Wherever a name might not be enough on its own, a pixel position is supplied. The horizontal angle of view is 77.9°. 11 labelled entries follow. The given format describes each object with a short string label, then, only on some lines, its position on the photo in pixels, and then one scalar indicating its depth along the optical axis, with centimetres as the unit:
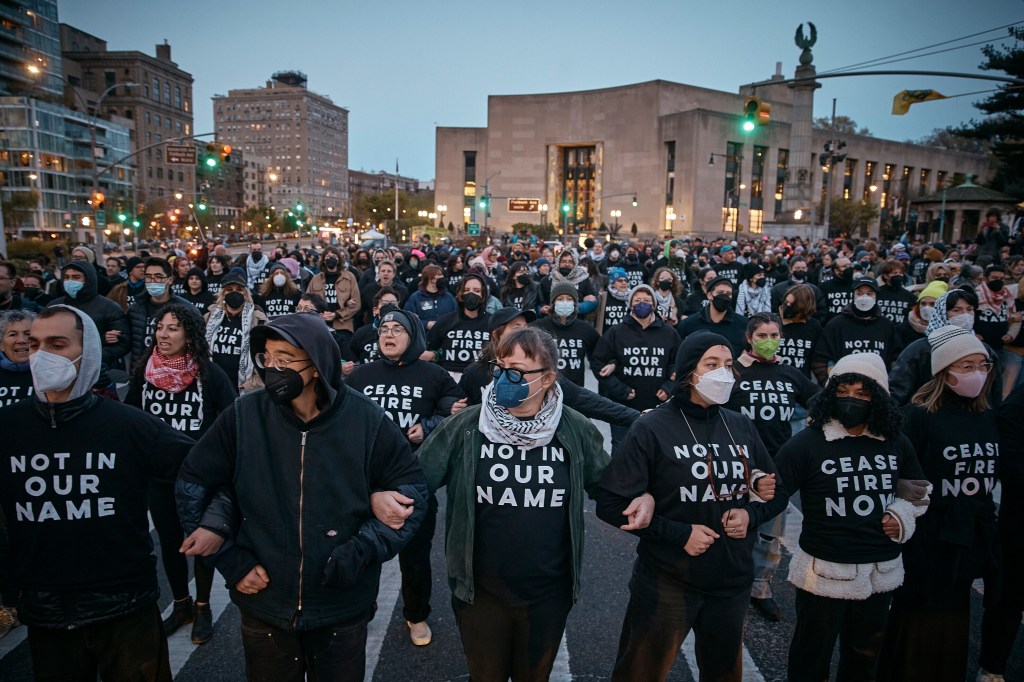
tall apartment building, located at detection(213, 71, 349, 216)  17250
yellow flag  1227
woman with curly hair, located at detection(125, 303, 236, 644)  414
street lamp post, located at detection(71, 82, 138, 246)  2316
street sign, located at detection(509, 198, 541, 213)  5552
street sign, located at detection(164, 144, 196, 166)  2450
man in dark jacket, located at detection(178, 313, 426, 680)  249
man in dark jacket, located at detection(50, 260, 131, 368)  705
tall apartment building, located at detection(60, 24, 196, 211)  10206
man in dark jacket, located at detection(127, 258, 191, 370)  693
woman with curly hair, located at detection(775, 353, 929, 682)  315
